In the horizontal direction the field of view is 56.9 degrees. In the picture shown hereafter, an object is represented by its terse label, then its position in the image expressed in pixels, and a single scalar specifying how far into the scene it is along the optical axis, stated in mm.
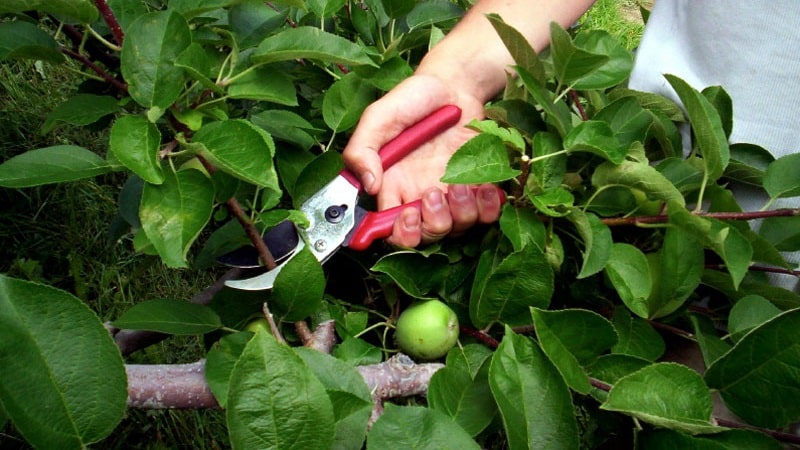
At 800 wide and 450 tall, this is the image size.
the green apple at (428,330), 937
